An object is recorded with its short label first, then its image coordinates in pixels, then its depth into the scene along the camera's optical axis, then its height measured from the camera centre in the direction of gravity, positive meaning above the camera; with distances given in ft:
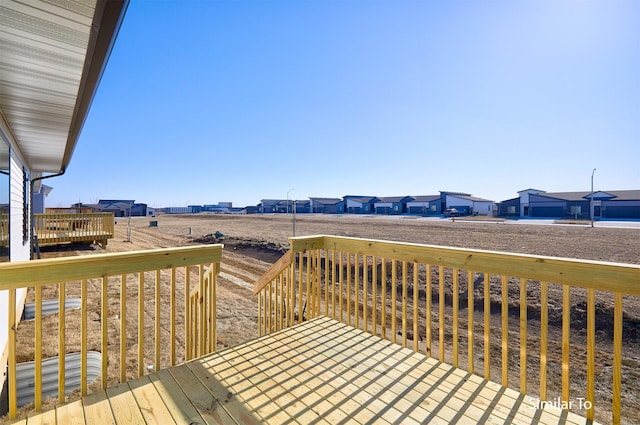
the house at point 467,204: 142.10 +2.52
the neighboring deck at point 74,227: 38.04 -2.24
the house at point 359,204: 176.55 +3.54
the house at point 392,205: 160.45 +2.45
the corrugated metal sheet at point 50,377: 11.73 -7.19
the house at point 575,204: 102.37 +1.63
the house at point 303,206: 205.16 +2.79
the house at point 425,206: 150.48 +1.80
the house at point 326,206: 191.72 +2.68
